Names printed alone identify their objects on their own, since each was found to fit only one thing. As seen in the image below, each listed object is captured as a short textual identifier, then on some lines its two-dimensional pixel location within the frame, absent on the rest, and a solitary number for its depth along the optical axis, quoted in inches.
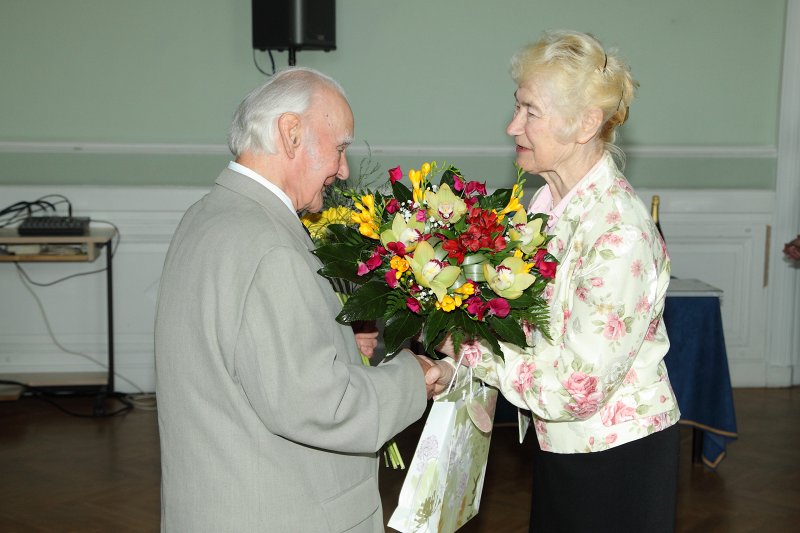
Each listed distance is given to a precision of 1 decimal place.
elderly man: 64.2
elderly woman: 73.9
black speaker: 198.5
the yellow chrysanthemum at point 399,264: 70.7
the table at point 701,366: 170.6
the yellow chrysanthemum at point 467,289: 70.1
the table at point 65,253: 198.2
